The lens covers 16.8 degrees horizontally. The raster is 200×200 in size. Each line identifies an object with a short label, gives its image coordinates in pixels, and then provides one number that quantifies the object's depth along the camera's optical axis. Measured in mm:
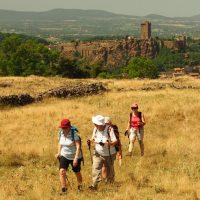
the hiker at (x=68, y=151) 15008
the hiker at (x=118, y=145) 15441
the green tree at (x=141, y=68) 123066
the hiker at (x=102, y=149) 15347
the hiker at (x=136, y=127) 21876
